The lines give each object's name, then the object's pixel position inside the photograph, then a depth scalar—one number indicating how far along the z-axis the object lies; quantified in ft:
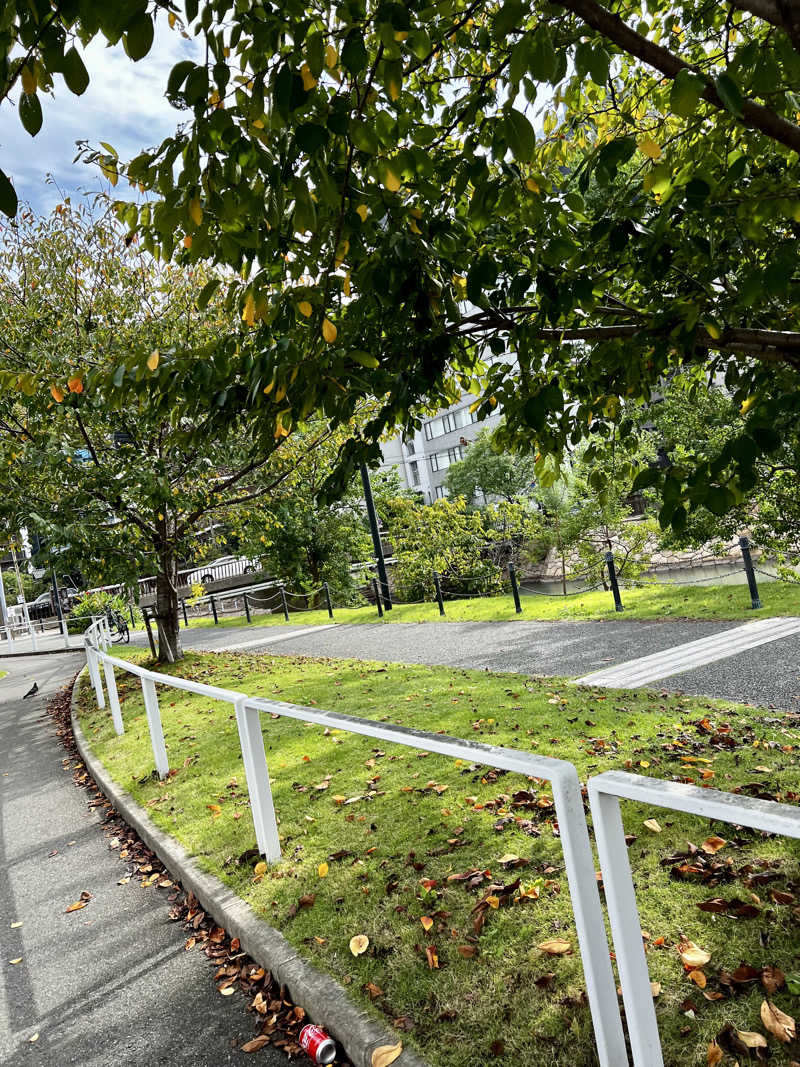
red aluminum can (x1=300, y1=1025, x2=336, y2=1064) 9.23
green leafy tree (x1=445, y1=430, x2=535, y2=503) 130.41
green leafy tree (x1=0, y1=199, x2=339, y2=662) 33.47
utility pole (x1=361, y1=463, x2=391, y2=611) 62.08
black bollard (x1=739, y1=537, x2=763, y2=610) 32.96
